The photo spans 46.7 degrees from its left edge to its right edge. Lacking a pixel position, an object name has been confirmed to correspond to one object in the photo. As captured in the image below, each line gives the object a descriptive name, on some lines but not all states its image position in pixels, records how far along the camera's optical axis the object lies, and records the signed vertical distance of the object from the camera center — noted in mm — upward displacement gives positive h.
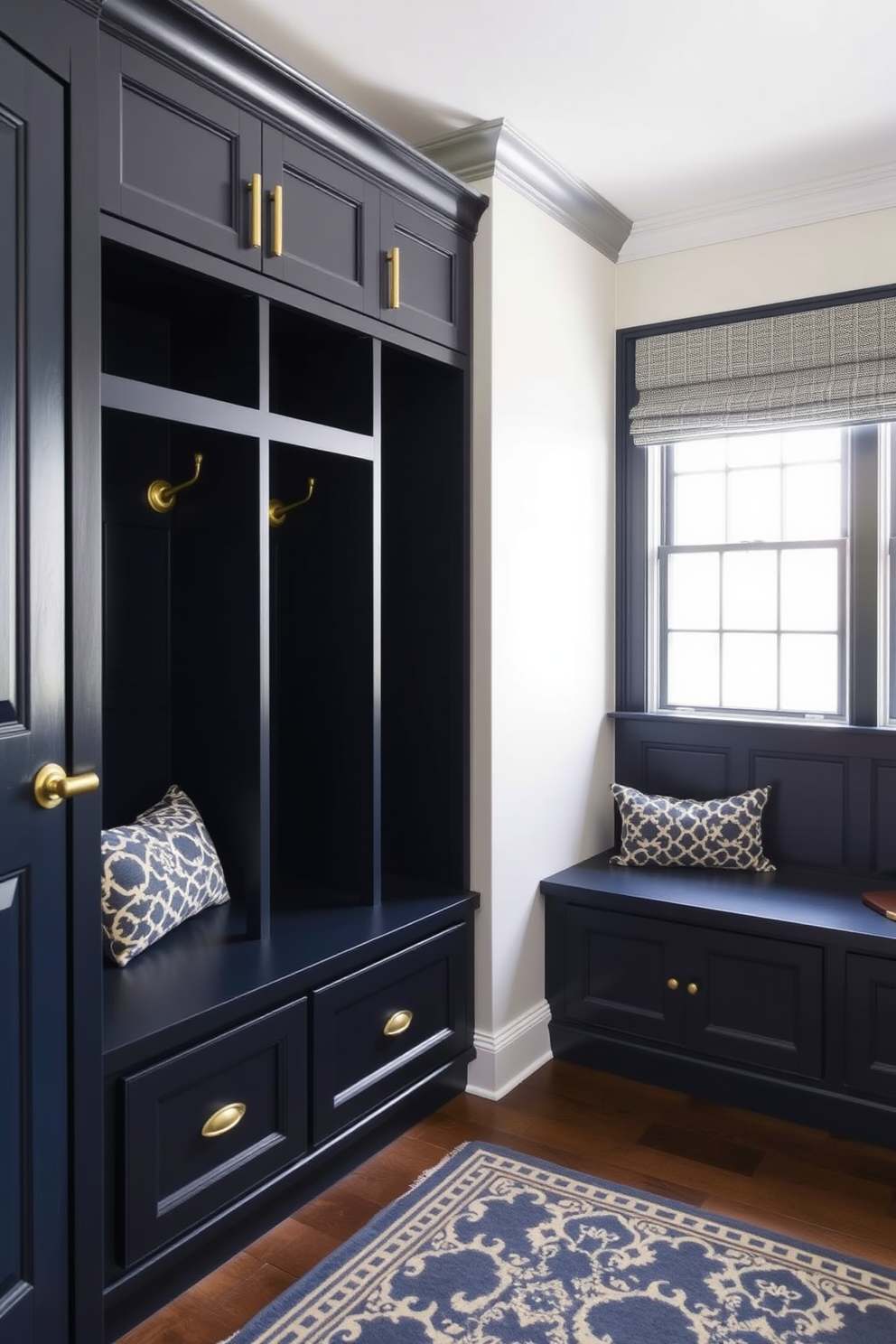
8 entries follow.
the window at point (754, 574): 3387 +279
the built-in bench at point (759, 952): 2760 -835
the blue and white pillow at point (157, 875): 2229 -499
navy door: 1631 -74
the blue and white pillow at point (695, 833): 3320 -570
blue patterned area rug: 1990 -1282
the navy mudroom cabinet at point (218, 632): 1692 +55
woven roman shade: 3182 +913
